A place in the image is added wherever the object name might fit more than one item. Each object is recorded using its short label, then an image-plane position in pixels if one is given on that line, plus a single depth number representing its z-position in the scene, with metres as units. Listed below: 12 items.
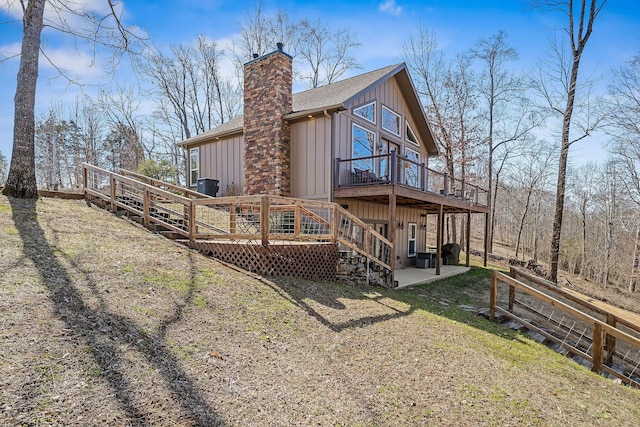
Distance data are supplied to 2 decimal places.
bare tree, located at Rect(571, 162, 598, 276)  26.98
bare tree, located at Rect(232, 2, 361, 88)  25.78
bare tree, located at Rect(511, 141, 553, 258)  23.95
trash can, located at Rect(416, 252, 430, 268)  14.06
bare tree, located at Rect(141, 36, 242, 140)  26.84
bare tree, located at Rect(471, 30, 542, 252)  22.92
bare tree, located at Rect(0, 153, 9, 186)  28.28
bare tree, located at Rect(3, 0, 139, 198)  7.99
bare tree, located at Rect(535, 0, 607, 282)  13.91
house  10.34
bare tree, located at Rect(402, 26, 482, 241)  22.59
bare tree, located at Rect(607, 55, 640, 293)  14.15
